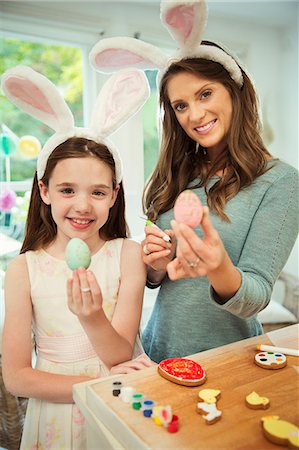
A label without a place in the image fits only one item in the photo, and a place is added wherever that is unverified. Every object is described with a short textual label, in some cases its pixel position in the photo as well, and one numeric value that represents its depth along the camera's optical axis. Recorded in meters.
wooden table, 0.63
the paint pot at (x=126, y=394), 0.72
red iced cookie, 0.77
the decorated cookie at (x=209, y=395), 0.71
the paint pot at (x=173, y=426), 0.64
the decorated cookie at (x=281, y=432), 0.61
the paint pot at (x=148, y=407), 0.68
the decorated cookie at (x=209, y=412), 0.66
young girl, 1.03
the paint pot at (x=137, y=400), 0.70
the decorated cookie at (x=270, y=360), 0.84
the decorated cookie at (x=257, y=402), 0.70
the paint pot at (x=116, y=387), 0.74
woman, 1.05
